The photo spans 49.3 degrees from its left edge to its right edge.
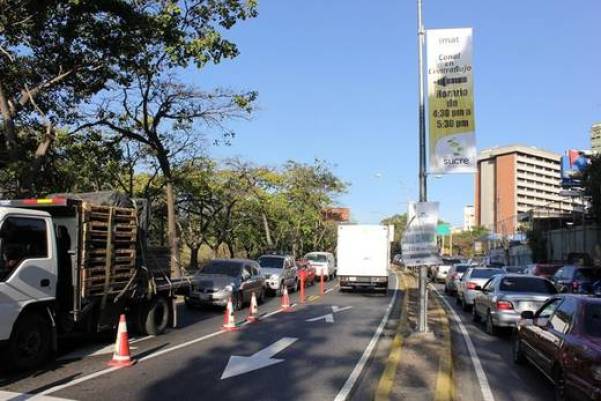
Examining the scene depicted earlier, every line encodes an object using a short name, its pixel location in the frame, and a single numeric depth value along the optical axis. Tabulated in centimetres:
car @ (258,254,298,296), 2611
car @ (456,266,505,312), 2008
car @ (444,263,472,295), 2808
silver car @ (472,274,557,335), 1382
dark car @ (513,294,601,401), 664
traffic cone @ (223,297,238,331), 1446
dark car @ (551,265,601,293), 2275
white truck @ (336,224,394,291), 2783
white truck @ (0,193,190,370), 923
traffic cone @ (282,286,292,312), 1955
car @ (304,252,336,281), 4034
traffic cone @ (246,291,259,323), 1609
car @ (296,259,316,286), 3419
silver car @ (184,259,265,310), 1877
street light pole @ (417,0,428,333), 1319
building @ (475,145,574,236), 14012
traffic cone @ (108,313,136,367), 987
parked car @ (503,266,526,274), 3021
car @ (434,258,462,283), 4147
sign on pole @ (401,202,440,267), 1298
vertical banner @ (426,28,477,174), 1227
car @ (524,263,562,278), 3017
